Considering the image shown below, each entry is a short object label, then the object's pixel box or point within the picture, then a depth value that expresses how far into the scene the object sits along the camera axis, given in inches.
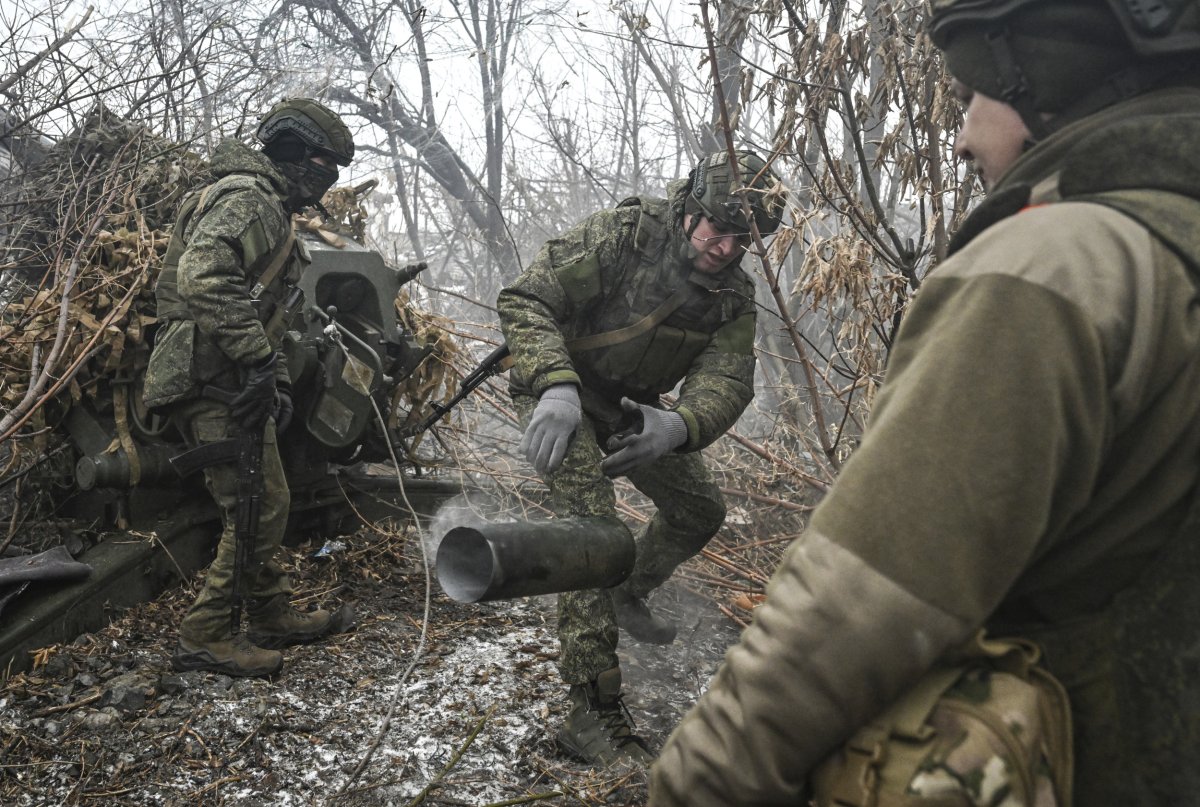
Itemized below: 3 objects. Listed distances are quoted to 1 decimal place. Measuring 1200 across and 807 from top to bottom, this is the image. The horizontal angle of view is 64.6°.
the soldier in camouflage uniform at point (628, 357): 141.1
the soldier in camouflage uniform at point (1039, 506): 41.4
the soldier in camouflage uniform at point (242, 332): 165.0
